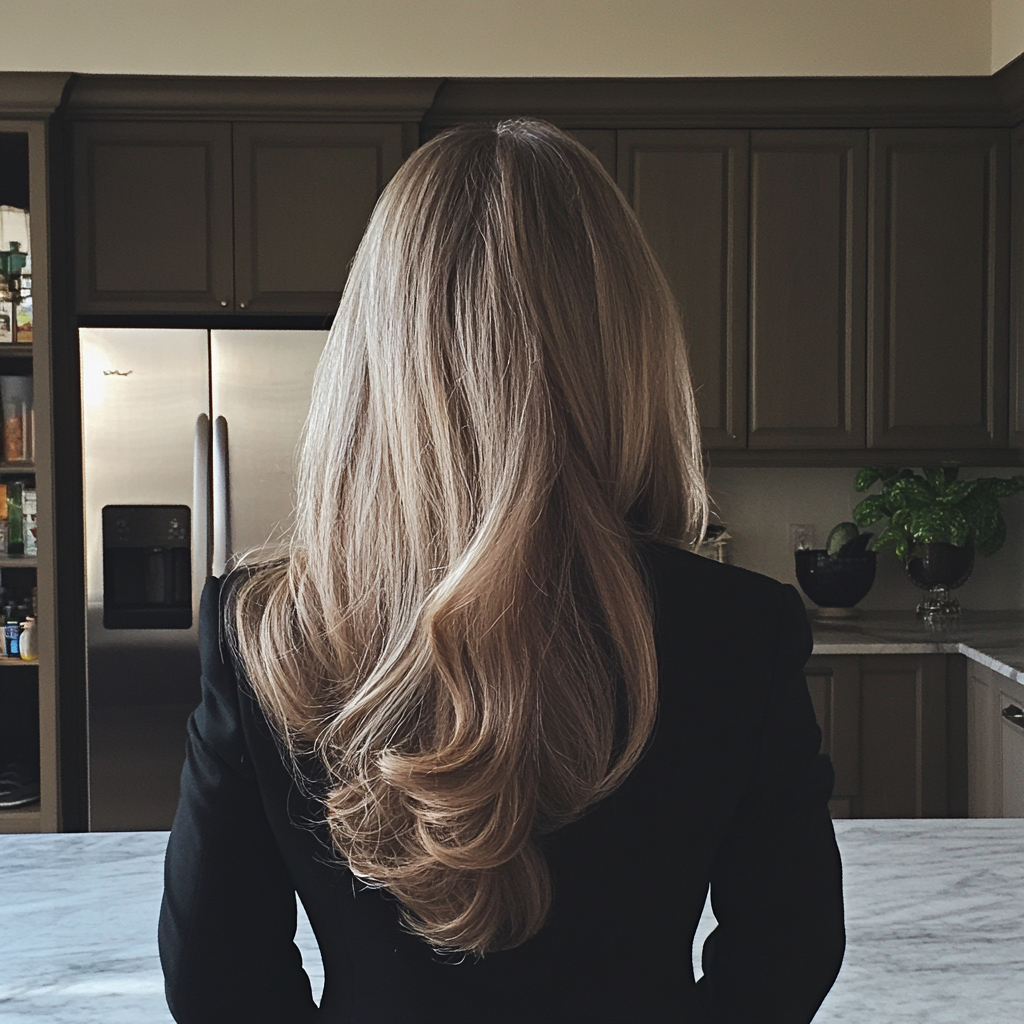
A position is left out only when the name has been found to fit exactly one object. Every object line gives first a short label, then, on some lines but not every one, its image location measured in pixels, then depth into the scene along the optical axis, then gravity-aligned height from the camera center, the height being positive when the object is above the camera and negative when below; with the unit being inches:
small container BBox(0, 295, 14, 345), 124.6 +20.3
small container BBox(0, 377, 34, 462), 126.0 +7.9
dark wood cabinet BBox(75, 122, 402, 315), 122.1 +32.8
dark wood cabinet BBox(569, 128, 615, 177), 125.6 +41.6
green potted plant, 124.7 -3.0
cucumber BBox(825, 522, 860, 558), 129.6 -4.9
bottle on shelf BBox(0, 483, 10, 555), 125.5 -3.1
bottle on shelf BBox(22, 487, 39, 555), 122.5 -3.0
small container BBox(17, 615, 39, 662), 122.6 -16.9
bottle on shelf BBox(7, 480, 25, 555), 124.8 -3.2
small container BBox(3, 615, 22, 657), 123.0 -16.4
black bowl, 130.0 -10.1
